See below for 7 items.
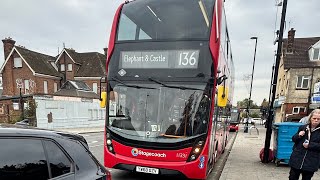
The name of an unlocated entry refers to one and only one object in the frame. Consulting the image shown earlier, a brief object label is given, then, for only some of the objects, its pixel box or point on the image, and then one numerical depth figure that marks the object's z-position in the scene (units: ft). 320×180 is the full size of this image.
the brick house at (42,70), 106.42
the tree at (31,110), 64.59
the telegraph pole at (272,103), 26.55
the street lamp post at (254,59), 83.97
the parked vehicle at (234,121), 89.37
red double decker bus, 17.38
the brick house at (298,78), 83.56
